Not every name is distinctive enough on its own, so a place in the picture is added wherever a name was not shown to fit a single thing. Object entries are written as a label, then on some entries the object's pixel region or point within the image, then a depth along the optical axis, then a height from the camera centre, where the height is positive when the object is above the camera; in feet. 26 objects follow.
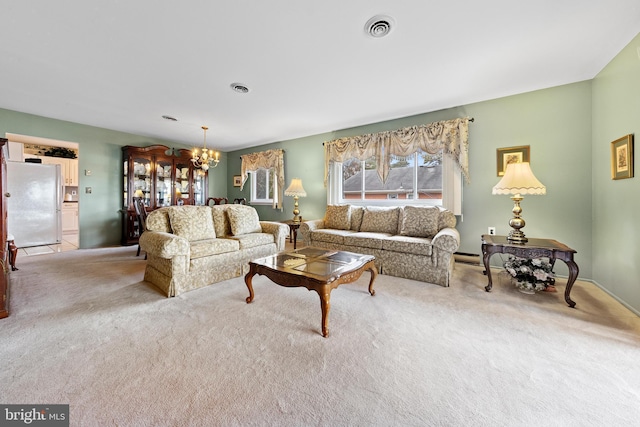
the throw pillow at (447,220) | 10.85 -0.32
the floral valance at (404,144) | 11.60 +3.70
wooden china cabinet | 16.51 +2.30
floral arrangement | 8.31 -2.08
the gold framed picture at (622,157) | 7.14 +1.71
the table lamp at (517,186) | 8.33 +0.92
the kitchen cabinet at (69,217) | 20.88 -0.49
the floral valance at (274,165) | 18.42 +3.69
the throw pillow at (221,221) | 11.14 -0.41
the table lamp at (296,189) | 15.37 +1.45
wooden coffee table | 5.85 -1.55
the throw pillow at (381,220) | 12.10 -0.38
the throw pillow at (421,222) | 10.82 -0.41
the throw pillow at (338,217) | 13.23 -0.26
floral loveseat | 8.09 -1.18
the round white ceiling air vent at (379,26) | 6.24 +4.92
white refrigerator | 15.44 +0.49
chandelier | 15.10 +3.80
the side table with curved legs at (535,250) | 7.39 -1.20
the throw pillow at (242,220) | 11.11 -0.37
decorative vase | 8.34 -2.49
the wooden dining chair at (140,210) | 14.20 +0.09
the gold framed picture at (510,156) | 10.48 +2.50
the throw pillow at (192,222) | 9.64 -0.42
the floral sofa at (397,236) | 9.24 -1.05
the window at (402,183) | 12.13 +1.72
